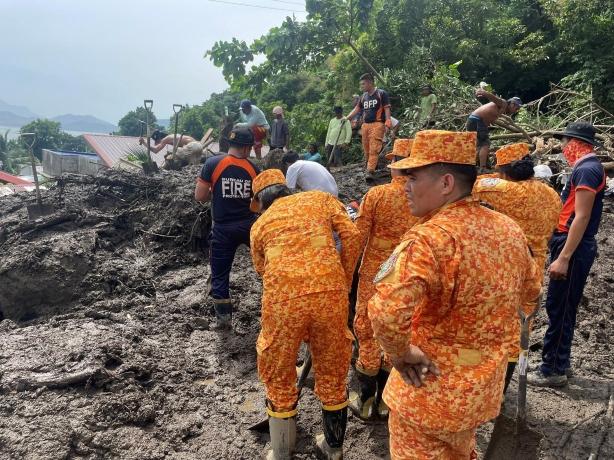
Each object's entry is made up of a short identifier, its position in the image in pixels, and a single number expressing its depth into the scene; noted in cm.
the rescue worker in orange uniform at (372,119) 824
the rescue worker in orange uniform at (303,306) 263
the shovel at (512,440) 253
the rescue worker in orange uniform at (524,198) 332
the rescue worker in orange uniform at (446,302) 160
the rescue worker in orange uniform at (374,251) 316
